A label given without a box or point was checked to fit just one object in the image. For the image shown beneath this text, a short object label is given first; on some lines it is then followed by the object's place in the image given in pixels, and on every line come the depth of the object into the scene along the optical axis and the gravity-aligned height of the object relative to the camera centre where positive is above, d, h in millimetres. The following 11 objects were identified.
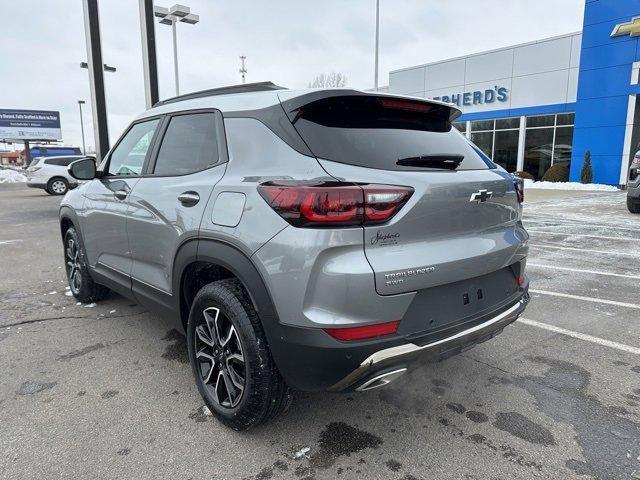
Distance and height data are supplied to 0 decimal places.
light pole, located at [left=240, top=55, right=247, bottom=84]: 31083 +6150
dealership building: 18406 +3036
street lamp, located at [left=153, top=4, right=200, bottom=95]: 17378 +5475
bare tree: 39869 +6904
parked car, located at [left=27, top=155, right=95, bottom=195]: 18688 -562
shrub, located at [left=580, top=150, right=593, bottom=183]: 19328 -361
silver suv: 2012 -383
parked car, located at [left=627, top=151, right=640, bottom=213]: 10219 -530
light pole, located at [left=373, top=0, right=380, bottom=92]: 21875 +6546
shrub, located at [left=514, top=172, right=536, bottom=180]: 20952 -588
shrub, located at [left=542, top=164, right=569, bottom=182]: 20500 -518
